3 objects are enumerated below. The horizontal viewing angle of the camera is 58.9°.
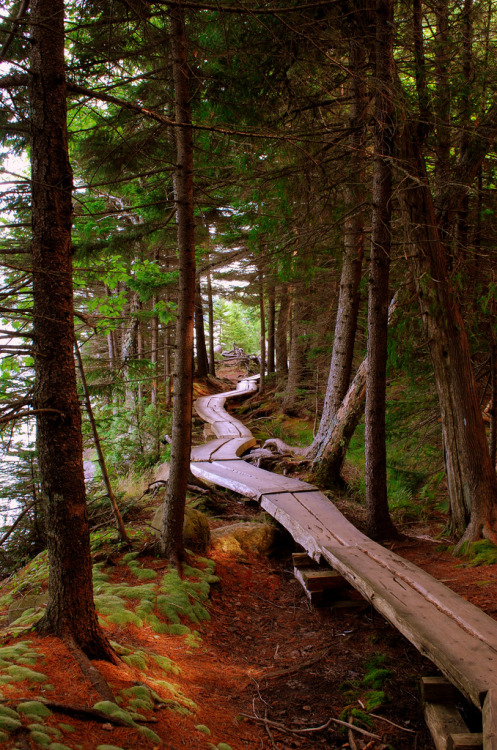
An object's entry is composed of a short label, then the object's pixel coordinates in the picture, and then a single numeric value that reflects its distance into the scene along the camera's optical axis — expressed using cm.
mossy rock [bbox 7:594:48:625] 432
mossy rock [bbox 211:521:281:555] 681
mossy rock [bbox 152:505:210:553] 627
